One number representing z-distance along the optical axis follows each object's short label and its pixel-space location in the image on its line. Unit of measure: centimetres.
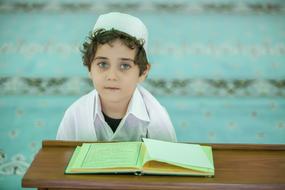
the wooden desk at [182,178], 127
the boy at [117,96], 153
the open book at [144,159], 130
